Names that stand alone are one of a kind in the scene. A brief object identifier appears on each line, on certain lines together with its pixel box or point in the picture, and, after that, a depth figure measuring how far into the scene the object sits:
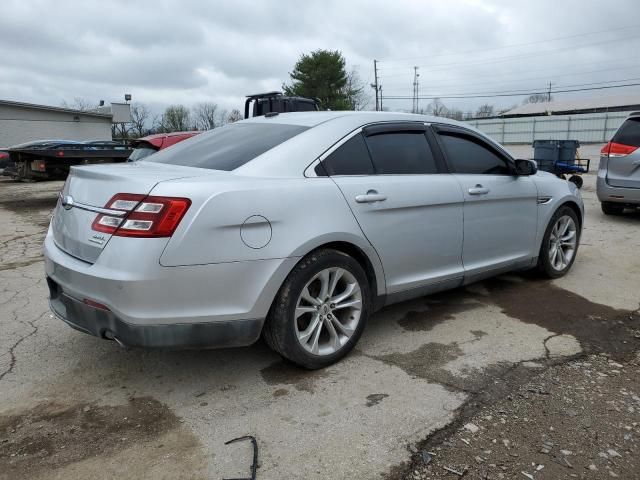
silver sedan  2.69
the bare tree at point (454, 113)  65.71
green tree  48.69
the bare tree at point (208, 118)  63.76
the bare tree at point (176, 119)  59.04
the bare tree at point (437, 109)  64.44
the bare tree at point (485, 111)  80.69
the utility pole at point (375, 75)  65.94
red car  9.23
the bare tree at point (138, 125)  57.41
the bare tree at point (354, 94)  52.93
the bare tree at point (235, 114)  56.74
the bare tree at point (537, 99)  88.06
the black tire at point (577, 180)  12.65
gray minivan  8.01
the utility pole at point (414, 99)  74.31
